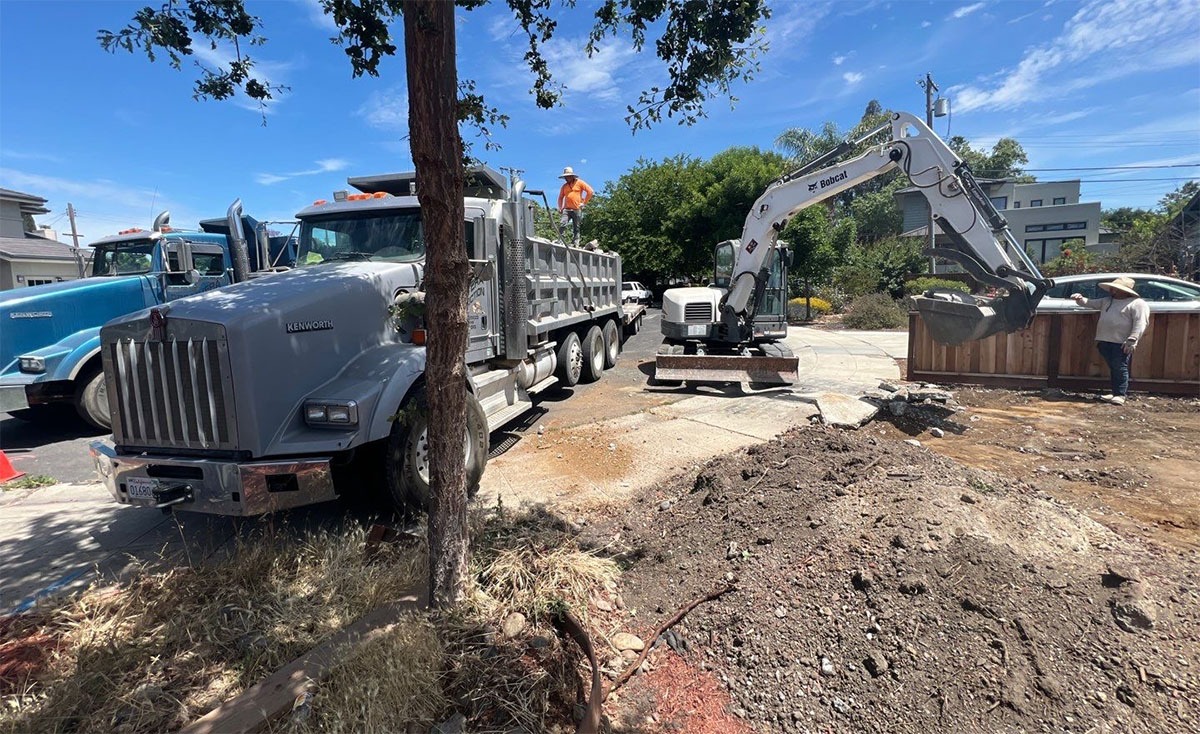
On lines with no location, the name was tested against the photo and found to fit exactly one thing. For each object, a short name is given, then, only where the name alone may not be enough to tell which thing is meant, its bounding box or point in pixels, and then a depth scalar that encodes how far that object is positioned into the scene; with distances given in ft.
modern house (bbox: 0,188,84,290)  68.80
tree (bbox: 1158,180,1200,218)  114.46
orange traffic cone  18.92
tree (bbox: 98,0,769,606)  7.66
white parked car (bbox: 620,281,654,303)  76.63
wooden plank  7.06
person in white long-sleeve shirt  24.34
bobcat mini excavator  23.47
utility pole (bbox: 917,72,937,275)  95.93
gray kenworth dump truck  11.35
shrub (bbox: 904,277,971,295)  72.48
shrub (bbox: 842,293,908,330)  63.93
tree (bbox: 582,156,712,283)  87.56
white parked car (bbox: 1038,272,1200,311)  27.68
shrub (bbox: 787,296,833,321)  78.68
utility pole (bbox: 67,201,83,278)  100.89
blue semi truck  22.24
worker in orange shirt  29.32
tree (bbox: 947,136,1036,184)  146.89
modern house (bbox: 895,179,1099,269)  117.08
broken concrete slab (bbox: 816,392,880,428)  21.57
